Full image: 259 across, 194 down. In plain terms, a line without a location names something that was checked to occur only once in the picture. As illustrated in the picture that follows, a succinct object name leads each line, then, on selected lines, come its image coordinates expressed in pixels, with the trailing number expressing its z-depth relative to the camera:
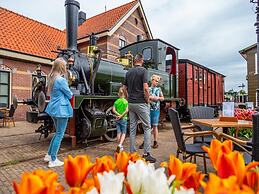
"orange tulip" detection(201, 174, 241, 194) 0.40
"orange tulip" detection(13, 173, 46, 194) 0.48
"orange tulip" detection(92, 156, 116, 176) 0.67
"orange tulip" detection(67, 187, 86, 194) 0.53
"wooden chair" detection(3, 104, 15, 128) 9.59
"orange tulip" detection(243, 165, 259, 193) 0.59
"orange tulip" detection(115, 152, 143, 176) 0.70
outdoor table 3.12
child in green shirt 5.15
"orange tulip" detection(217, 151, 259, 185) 0.57
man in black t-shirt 4.21
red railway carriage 10.66
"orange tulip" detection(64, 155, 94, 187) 0.61
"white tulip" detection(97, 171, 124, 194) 0.51
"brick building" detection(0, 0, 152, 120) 11.26
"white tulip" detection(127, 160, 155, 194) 0.57
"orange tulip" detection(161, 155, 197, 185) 0.65
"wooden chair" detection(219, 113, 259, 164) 2.17
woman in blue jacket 3.94
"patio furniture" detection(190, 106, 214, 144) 4.38
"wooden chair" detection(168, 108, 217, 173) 3.04
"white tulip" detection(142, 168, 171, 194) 0.53
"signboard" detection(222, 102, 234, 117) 3.61
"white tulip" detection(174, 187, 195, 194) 0.52
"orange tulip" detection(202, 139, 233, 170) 0.66
